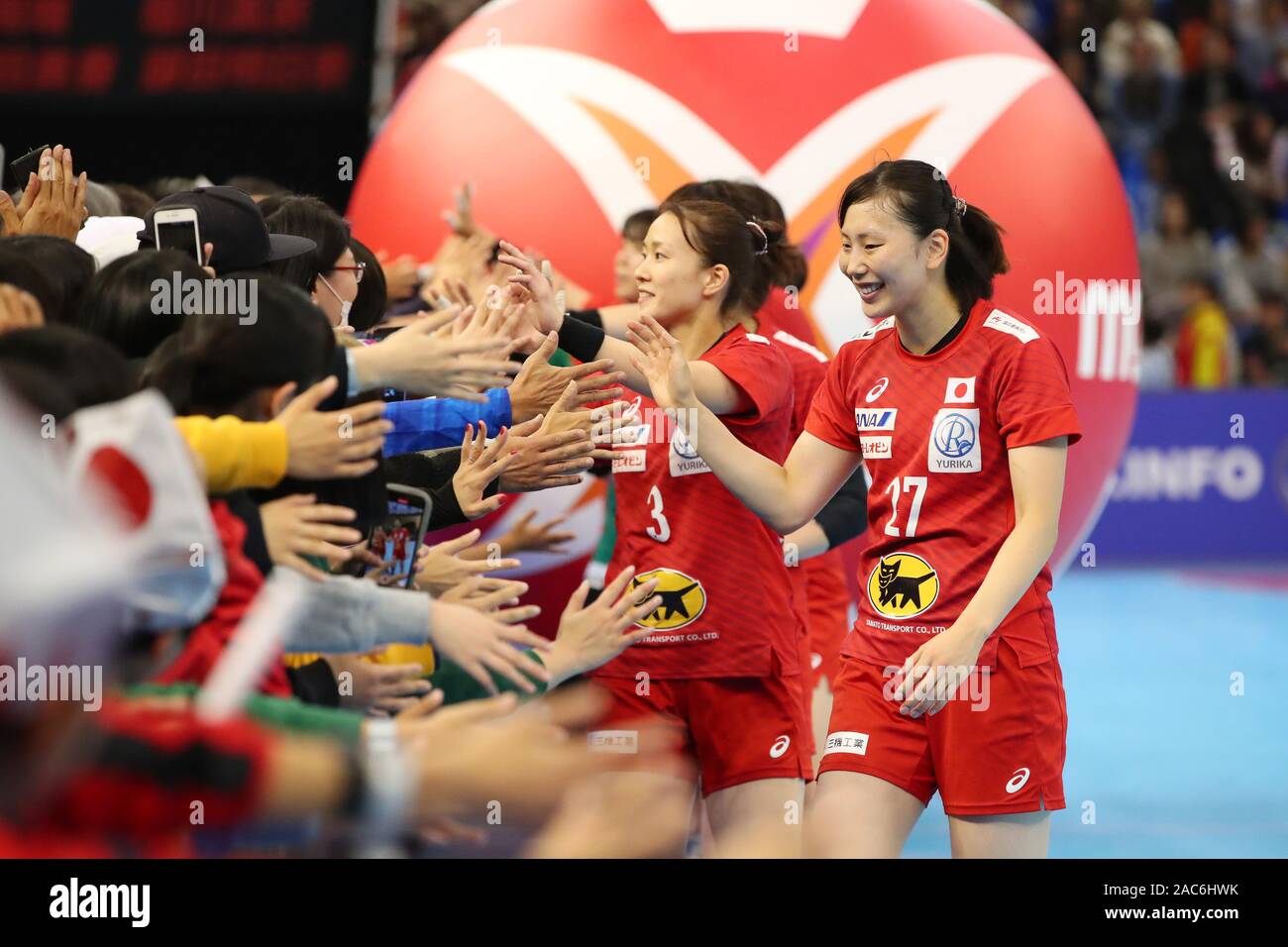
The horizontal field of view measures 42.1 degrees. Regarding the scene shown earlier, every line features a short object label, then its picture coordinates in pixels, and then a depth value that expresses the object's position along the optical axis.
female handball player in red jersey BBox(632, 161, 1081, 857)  3.52
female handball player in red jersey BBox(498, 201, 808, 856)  4.14
